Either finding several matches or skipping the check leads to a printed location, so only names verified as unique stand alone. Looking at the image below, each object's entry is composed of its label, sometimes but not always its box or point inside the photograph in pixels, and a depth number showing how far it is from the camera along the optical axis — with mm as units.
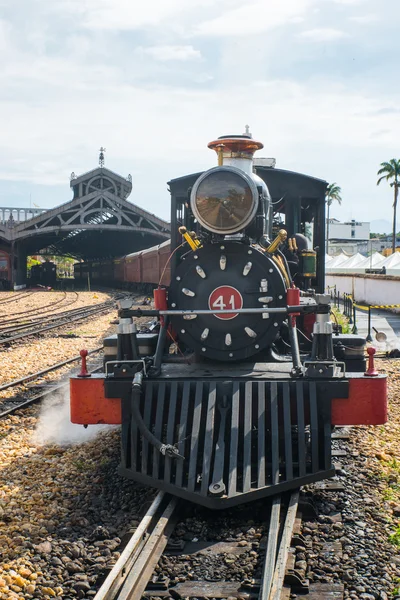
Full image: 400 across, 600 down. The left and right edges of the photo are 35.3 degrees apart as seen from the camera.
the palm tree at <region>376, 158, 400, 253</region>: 61625
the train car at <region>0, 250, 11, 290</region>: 41312
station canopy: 36688
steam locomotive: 4645
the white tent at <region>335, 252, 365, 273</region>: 41528
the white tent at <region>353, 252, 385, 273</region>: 38347
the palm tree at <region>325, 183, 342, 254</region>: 98000
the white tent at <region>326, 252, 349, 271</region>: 43162
